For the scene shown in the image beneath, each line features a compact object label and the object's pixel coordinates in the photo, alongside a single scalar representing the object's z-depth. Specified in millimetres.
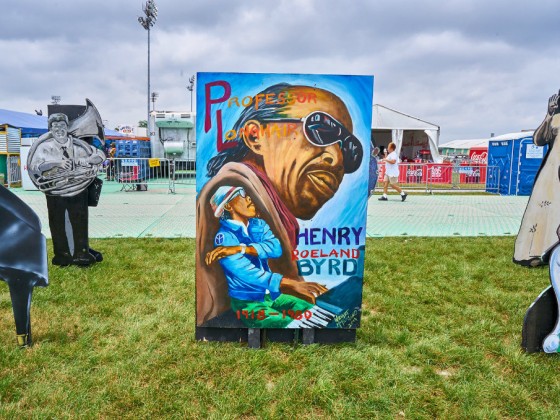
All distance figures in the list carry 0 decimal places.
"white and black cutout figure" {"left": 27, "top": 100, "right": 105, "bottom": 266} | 5406
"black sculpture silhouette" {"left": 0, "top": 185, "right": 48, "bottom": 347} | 3334
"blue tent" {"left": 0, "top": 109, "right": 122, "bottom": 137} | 21066
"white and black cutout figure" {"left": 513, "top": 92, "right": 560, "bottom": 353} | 3355
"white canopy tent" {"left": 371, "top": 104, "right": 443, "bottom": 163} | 26266
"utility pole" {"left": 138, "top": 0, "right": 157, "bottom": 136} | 35312
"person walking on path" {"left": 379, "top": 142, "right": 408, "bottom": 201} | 12992
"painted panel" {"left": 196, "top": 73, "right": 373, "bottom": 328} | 3072
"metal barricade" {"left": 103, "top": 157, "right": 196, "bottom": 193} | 15891
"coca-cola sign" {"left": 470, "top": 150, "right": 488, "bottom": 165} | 25783
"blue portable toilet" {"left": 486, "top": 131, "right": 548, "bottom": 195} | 15352
